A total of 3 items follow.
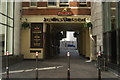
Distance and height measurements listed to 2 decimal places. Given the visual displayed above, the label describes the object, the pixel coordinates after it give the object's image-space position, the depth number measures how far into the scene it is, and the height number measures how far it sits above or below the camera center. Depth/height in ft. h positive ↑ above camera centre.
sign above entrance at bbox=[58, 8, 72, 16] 51.54 +9.66
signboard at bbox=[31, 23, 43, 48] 53.06 +1.53
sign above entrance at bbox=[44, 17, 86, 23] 51.93 +7.10
